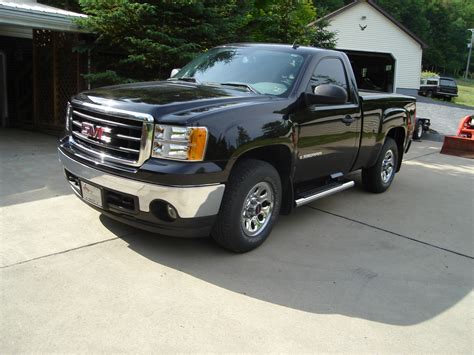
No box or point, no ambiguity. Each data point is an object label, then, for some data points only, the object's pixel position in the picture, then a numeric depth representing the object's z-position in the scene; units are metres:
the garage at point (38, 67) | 8.91
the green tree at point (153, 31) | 8.53
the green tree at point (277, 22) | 11.24
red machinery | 11.52
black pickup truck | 3.73
